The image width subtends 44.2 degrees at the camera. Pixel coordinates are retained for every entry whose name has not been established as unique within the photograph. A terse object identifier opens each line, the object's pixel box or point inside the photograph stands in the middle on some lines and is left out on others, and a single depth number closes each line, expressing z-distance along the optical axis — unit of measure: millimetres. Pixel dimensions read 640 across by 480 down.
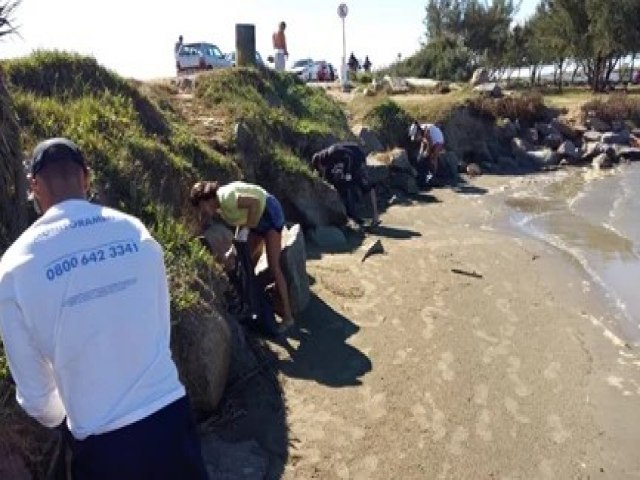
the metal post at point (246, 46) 16878
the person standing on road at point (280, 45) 20203
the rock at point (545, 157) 23156
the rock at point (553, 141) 24347
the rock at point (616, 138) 25109
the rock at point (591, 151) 24125
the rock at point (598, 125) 26547
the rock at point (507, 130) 23944
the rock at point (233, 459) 5117
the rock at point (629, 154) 24406
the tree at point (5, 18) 5641
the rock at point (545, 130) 25125
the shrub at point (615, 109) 27641
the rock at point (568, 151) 23766
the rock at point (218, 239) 7695
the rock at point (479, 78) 28253
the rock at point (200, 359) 5668
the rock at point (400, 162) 16891
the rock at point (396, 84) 27059
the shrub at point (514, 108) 23812
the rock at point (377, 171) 15515
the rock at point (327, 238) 11344
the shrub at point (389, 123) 19562
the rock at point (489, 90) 25328
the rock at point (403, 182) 16609
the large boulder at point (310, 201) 11992
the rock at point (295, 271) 7961
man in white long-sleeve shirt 2705
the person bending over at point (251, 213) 7352
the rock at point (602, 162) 23094
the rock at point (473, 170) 20547
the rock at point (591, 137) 25312
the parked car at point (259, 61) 17167
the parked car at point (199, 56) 28578
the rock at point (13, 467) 4031
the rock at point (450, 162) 19188
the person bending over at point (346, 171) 12961
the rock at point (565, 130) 25547
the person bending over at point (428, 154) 17797
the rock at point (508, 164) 21938
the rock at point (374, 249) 10705
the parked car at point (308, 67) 37250
